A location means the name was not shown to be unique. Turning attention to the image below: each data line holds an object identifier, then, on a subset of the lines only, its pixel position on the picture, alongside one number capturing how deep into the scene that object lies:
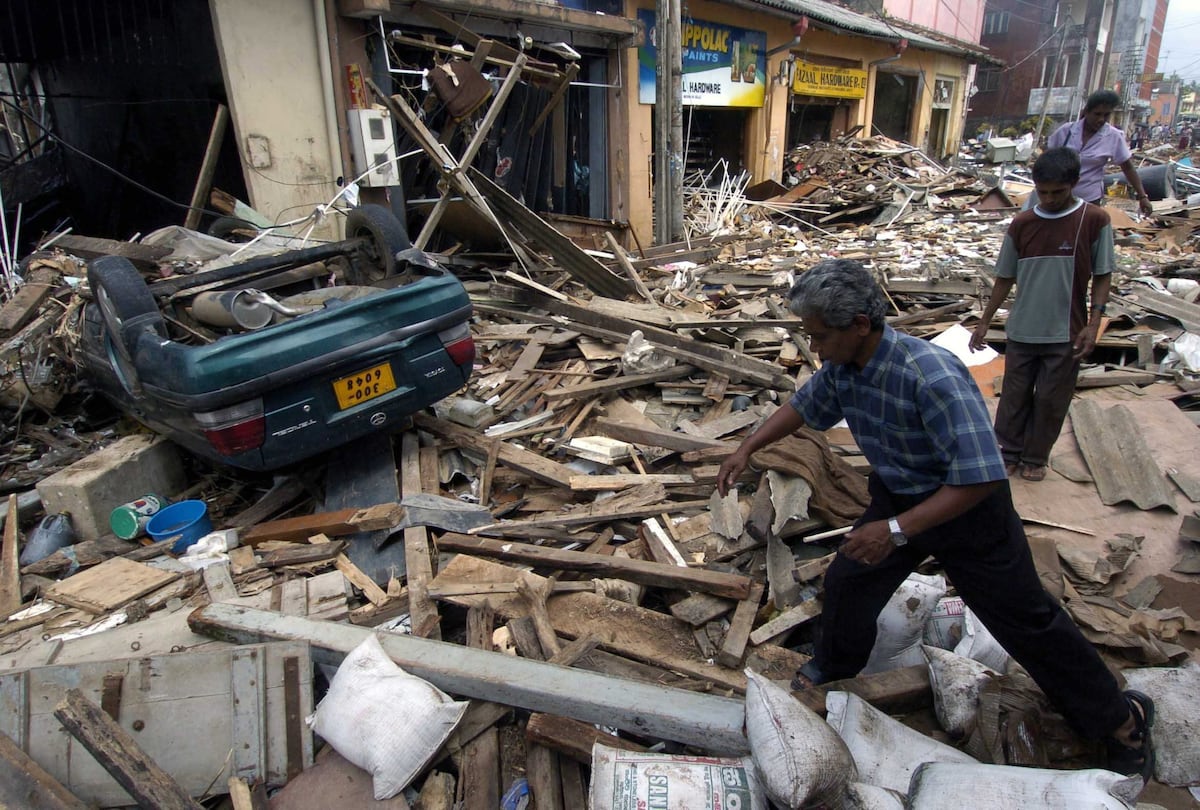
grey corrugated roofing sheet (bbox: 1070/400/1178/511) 4.30
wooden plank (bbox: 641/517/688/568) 3.69
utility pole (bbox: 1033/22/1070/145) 42.41
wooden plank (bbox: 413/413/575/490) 4.45
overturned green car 3.52
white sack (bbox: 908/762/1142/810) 1.85
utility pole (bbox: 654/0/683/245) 11.55
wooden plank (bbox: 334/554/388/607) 3.46
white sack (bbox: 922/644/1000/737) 2.61
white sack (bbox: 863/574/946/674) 3.04
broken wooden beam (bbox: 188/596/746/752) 2.47
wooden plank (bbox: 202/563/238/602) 3.55
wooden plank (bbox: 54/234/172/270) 4.90
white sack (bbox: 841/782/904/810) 2.01
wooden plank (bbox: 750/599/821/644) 3.11
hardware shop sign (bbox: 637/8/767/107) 12.26
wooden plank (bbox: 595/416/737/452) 4.59
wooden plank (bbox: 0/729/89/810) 2.28
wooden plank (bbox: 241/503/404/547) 3.85
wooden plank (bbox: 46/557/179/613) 3.52
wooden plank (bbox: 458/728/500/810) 2.44
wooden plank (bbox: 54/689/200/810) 2.16
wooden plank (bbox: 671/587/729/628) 3.22
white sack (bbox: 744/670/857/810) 1.95
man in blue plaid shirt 2.19
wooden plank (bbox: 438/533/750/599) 3.29
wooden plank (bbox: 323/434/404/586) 3.78
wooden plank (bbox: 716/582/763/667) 2.99
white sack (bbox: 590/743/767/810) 2.09
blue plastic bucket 4.03
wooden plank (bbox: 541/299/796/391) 5.57
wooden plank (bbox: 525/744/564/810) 2.41
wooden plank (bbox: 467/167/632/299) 8.11
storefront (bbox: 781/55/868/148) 17.70
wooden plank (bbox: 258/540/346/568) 3.79
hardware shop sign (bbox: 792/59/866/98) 17.52
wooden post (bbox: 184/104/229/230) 7.11
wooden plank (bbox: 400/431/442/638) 3.19
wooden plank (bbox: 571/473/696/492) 4.32
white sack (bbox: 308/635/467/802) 2.37
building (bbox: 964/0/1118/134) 41.84
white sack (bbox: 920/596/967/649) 3.10
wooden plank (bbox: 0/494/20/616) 3.64
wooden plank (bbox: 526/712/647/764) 2.46
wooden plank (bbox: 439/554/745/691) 3.02
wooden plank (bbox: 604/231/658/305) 8.11
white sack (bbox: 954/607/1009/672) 2.88
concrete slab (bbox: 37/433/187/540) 4.08
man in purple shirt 6.00
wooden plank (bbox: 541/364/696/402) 5.54
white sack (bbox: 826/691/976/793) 2.32
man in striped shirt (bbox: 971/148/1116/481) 4.05
